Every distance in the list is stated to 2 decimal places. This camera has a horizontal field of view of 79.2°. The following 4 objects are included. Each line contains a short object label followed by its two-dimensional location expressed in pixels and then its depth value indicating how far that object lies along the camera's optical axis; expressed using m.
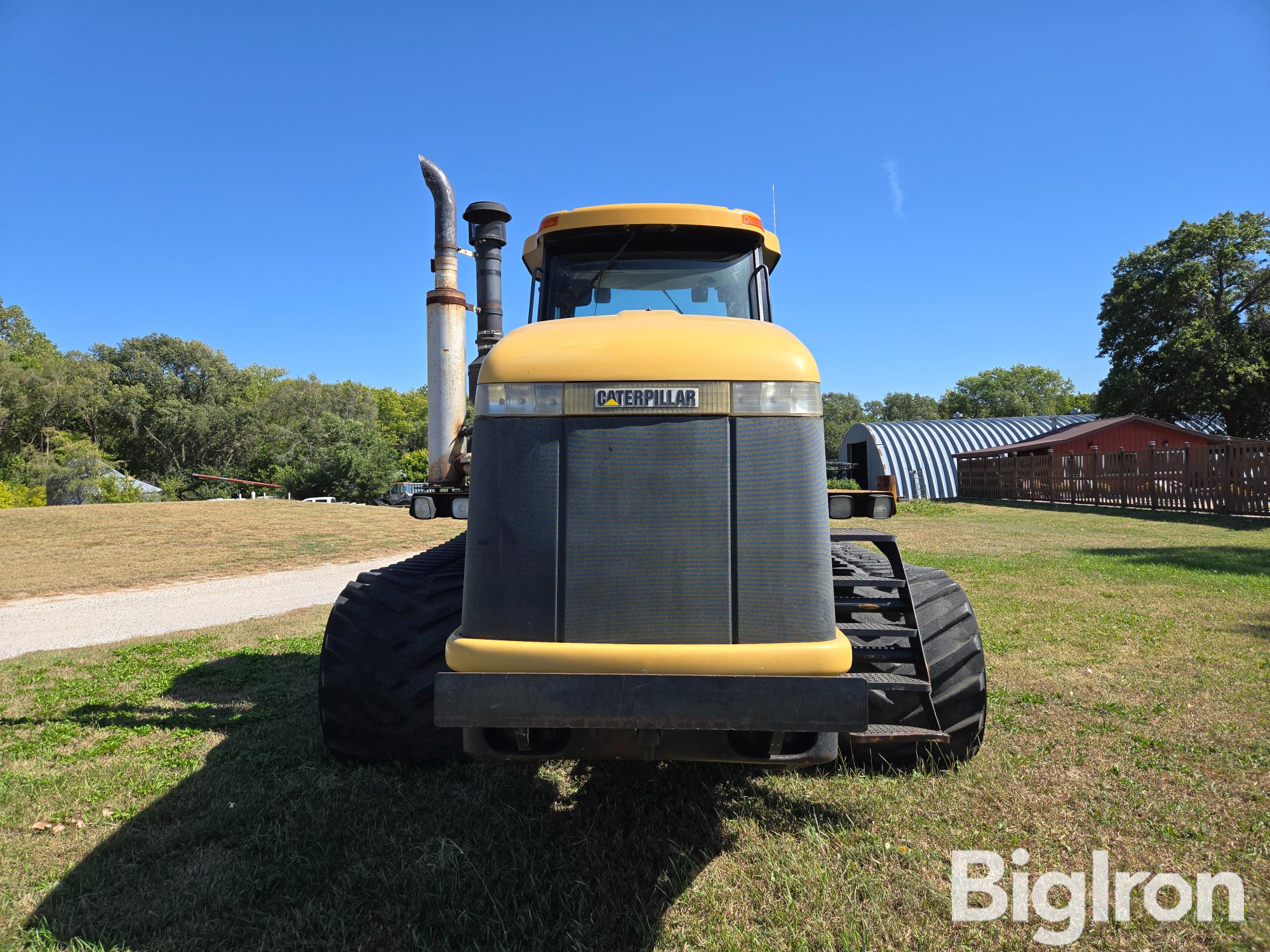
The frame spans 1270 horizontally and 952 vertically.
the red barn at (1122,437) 31.50
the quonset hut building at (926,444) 36.53
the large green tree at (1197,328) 34.38
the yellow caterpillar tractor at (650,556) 2.42
